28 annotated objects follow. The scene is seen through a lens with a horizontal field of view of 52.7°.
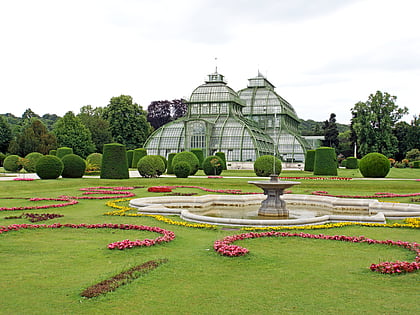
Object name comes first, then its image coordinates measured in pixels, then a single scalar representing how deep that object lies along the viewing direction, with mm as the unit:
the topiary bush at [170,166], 41712
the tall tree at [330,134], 84875
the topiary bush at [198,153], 45700
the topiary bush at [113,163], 31391
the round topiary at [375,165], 34000
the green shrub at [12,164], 42375
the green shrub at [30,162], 40256
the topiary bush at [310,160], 46169
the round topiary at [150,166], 34250
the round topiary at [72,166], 32125
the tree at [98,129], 66688
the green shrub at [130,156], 54625
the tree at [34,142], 51875
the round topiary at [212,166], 38875
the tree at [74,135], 58500
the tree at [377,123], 66438
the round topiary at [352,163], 58750
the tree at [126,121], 72375
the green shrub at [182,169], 33531
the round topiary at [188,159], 37875
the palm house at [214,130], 57594
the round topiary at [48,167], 29375
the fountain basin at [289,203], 13176
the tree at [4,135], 58031
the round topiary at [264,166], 35781
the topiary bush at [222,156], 48688
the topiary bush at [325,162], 37531
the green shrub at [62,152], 42350
